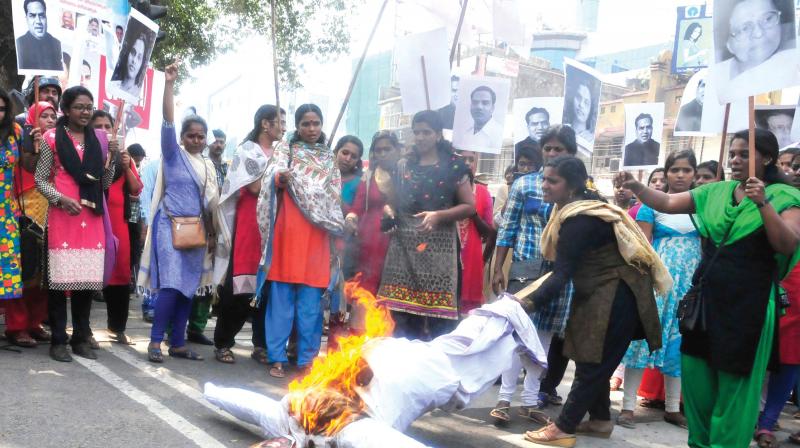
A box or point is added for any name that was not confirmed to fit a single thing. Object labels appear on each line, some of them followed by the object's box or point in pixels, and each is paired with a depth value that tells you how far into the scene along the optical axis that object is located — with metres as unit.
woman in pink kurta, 5.06
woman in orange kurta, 5.32
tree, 13.97
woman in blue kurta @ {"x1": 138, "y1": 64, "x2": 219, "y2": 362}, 5.49
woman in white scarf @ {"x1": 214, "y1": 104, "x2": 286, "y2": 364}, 5.66
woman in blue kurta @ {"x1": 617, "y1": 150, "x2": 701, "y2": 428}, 4.98
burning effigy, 3.27
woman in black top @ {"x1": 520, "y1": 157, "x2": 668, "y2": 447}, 4.05
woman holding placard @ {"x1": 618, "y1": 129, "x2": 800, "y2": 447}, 3.73
